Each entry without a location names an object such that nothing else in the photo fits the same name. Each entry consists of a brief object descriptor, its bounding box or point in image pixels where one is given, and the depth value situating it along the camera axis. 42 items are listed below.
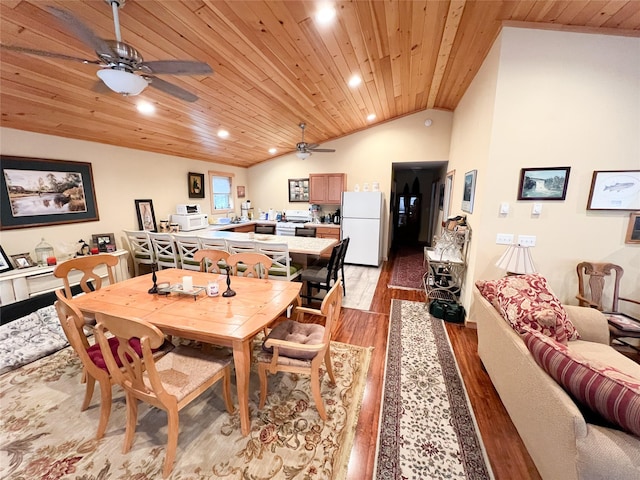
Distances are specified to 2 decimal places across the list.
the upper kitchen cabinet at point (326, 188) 5.92
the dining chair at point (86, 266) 2.25
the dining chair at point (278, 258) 3.01
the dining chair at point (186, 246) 3.45
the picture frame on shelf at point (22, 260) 2.86
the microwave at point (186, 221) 4.80
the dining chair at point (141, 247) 3.76
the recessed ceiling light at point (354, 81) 3.07
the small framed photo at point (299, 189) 6.43
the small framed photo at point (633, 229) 2.45
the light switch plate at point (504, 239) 2.71
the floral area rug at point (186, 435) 1.46
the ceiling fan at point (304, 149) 4.17
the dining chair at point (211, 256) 2.65
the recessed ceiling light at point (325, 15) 1.88
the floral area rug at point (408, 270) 4.43
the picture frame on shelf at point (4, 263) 2.73
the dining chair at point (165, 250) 3.57
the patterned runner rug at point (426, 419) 1.48
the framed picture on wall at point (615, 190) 2.41
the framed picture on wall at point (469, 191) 3.04
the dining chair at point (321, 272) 3.26
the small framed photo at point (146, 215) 4.28
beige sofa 1.01
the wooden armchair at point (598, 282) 2.47
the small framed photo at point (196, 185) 5.30
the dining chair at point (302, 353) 1.66
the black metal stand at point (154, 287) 2.11
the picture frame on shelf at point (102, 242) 3.65
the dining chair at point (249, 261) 2.52
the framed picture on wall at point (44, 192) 2.84
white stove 5.95
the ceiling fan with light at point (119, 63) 1.20
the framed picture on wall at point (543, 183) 2.50
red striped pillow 1.01
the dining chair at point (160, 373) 1.28
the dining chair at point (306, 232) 5.14
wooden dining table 1.58
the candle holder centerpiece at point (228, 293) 2.05
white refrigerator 5.20
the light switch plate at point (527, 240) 2.66
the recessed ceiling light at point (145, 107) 2.81
